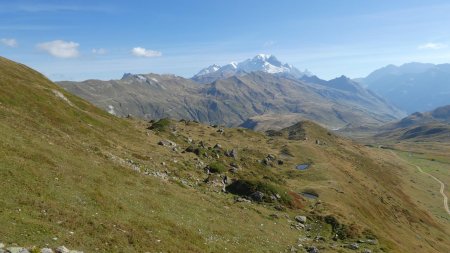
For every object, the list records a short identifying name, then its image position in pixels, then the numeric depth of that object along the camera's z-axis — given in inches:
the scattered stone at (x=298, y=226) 2171.5
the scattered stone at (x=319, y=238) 2039.1
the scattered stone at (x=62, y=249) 959.0
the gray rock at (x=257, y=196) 2450.9
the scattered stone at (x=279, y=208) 2413.9
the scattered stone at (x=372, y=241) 2269.9
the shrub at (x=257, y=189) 2501.2
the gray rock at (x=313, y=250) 1781.9
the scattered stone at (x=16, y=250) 885.2
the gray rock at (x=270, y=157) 4310.0
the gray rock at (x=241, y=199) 2322.8
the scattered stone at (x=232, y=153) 3654.0
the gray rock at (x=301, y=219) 2308.8
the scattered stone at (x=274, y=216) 2185.3
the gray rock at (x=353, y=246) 2075.3
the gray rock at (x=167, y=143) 3174.2
